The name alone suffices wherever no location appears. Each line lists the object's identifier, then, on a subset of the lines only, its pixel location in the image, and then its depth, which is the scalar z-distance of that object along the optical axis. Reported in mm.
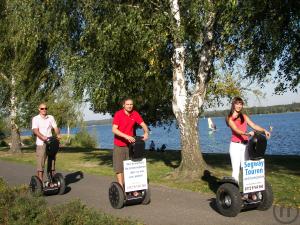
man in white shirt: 7458
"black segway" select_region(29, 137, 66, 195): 7363
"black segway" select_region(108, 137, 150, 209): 6132
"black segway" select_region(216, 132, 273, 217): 5341
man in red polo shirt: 6316
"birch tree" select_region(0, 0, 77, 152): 17277
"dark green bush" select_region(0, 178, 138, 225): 4400
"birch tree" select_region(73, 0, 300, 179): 8315
